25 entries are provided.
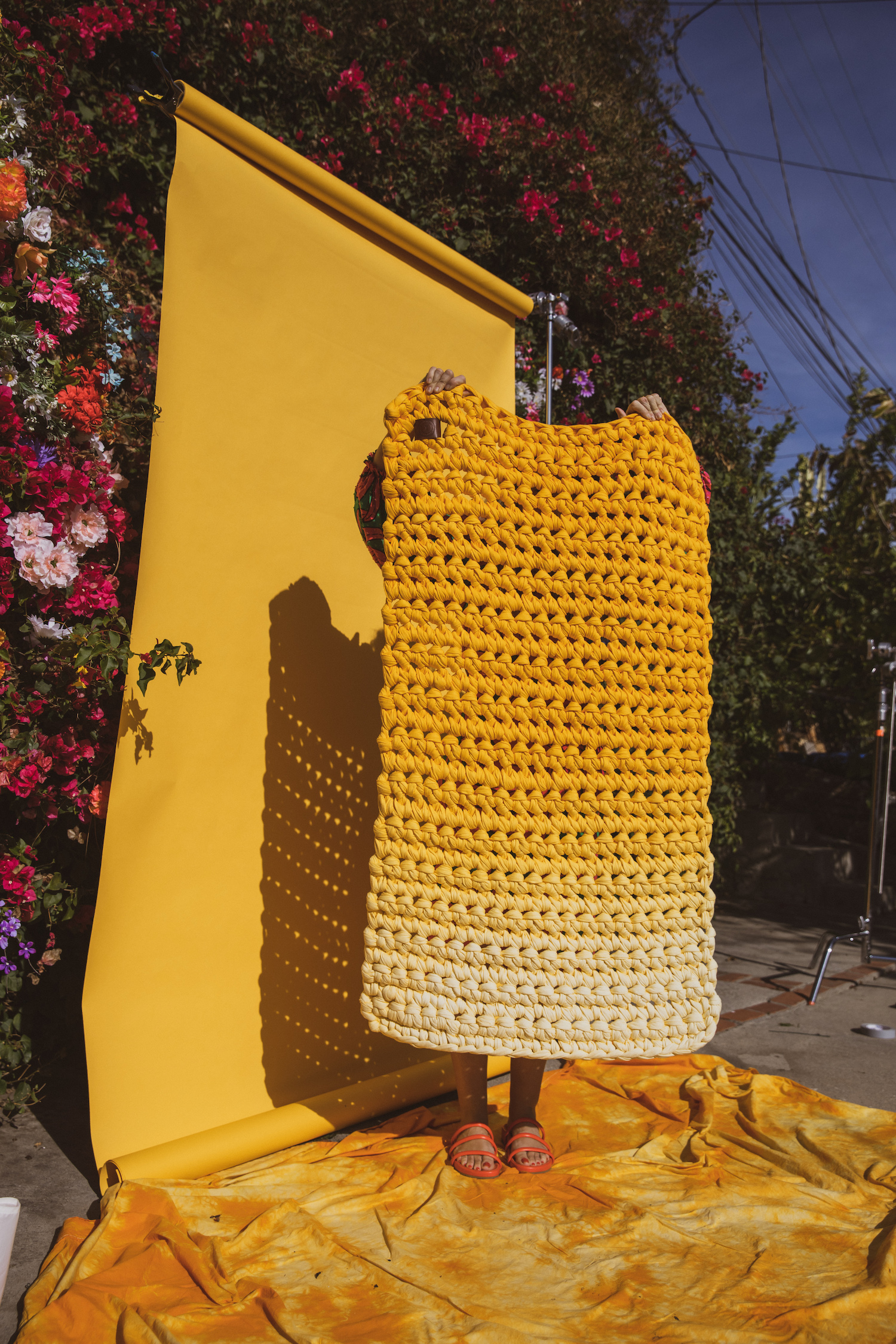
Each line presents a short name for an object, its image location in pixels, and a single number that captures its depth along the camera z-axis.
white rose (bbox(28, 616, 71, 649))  1.77
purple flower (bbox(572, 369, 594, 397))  3.53
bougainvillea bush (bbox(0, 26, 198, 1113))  1.73
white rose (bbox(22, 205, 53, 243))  1.76
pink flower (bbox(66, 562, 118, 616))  1.78
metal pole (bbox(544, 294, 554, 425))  2.84
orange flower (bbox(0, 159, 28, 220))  1.69
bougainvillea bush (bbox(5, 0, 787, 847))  2.43
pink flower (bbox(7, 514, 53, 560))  1.69
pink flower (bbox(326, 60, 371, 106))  2.87
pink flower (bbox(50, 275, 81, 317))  1.79
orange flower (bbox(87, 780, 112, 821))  1.87
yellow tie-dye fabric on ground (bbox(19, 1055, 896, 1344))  1.31
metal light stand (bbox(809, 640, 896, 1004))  3.37
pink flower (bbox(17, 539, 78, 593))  1.70
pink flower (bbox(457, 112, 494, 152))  3.18
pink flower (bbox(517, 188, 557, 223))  3.28
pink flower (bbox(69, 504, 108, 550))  1.80
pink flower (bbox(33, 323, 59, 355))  1.76
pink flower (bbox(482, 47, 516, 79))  3.40
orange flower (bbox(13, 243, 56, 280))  1.75
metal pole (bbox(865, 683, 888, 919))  3.43
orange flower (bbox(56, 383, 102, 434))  1.78
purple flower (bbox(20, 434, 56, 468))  1.78
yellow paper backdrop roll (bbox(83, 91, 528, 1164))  1.77
